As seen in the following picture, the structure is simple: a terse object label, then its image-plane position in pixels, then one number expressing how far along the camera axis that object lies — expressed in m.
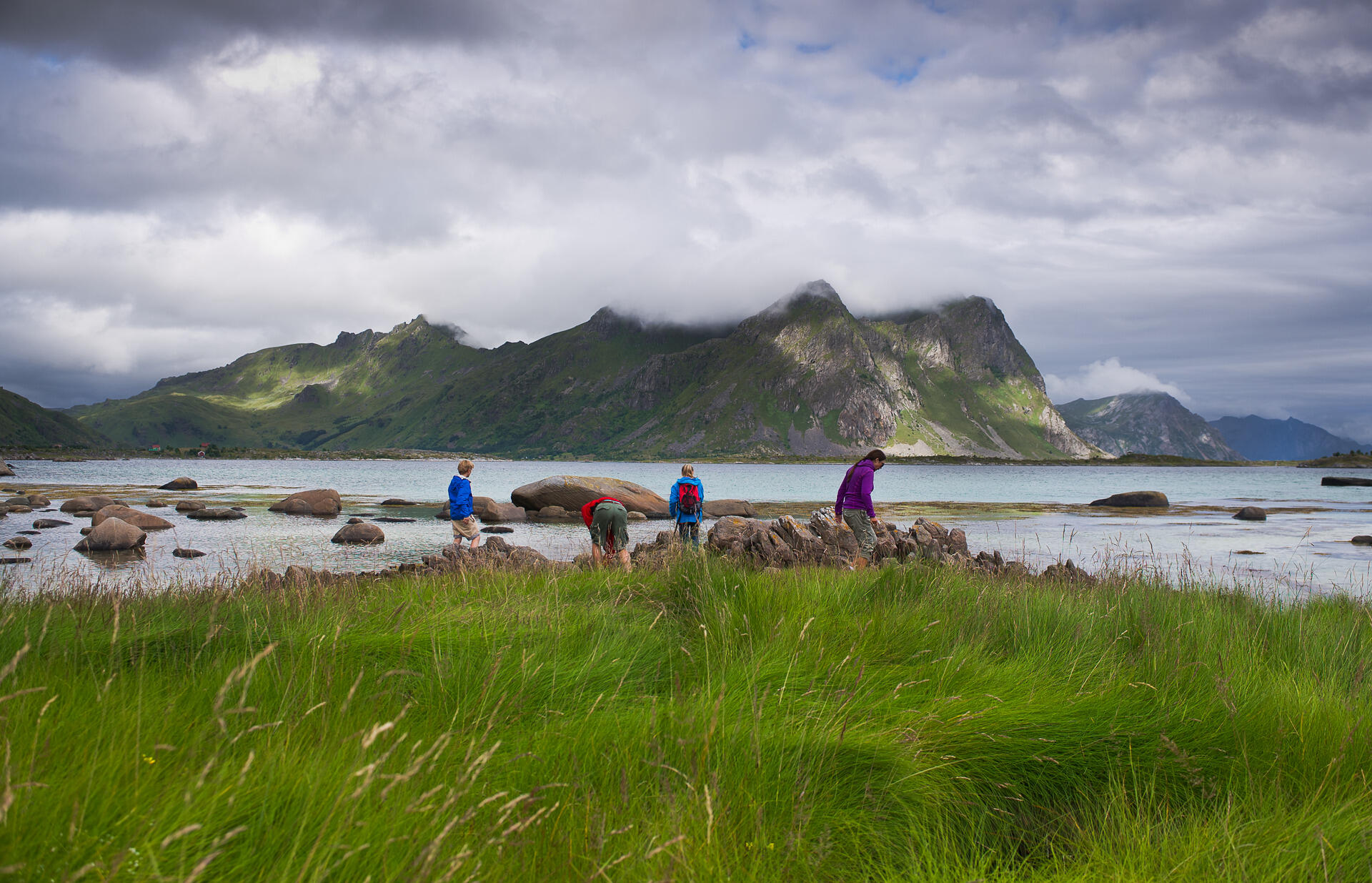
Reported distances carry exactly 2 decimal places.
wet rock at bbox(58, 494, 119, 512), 35.34
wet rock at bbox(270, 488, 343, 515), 38.62
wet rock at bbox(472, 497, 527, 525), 38.62
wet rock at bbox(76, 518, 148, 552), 22.39
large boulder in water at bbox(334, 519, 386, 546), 26.42
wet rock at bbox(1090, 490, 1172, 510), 52.53
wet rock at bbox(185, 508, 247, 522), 33.94
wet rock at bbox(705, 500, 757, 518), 42.06
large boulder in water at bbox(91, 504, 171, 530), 27.59
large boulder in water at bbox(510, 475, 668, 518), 42.78
